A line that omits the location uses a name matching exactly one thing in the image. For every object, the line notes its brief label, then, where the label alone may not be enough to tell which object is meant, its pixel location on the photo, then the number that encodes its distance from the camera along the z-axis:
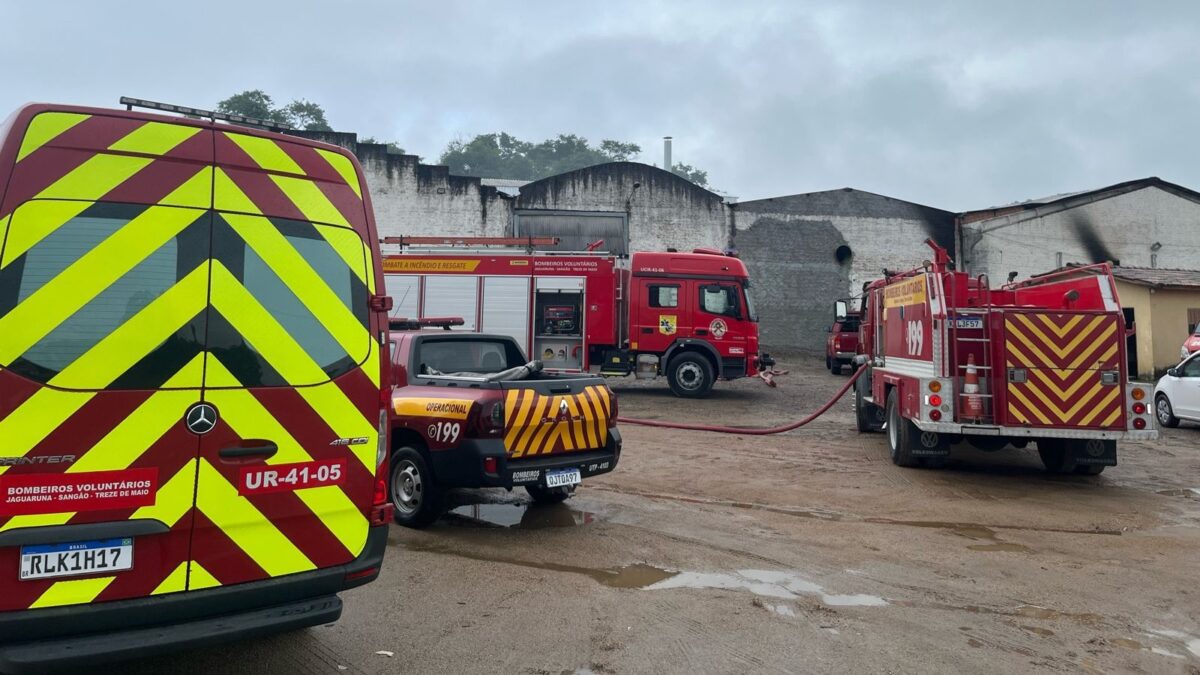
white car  13.06
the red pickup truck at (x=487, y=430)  5.96
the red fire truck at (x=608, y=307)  16.77
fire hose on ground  12.42
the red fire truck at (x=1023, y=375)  8.30
